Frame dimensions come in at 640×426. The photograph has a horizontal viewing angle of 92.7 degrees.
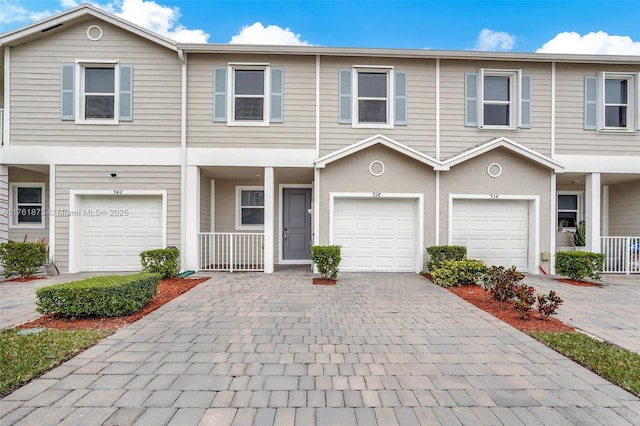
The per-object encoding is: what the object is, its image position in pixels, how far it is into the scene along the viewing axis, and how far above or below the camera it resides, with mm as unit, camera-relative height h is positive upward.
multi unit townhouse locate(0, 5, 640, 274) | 8445 +2221
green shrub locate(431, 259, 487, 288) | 7098 -1340
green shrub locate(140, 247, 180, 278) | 7500 -1183
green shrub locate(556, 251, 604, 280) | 7801 -1223
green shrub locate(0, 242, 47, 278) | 7855 -1151
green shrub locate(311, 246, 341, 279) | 7629 -1089
